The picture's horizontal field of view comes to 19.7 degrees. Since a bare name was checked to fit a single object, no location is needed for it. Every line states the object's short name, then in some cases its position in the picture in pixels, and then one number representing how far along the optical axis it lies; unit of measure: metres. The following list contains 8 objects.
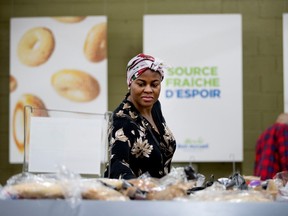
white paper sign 4.29
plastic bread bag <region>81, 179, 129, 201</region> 2.95
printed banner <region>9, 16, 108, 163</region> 9.14
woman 4.58
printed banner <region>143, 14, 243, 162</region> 8.98
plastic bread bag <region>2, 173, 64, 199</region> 2.94
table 2.79
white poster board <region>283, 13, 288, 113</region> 9.11
